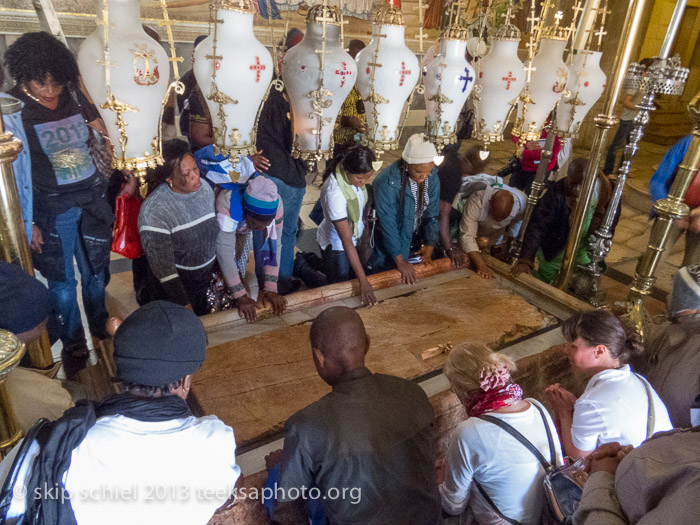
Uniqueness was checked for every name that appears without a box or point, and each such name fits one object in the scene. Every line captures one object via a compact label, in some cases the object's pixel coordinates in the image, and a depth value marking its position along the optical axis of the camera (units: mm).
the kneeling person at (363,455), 1466
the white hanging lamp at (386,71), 1643
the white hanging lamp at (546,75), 2111
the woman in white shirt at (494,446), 1645
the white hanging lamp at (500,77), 1900
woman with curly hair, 2273
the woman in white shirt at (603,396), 1750
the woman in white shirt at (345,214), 2992
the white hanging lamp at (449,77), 1766
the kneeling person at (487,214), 3463
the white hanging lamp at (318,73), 1547
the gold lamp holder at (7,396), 1055
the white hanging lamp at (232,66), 1380
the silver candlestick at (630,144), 2479
